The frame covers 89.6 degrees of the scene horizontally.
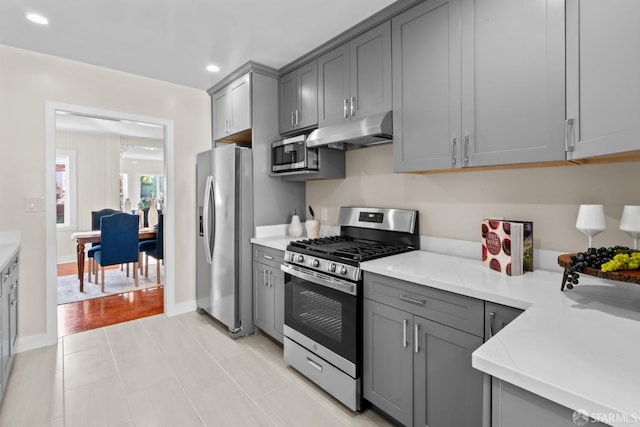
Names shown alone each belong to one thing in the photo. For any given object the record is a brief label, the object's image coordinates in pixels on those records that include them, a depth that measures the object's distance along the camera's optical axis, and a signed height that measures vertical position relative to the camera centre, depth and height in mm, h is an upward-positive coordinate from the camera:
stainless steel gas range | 1905 -564
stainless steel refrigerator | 2953 -213
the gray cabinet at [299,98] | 2734 +999
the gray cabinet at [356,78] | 2162 +962
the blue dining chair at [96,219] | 5363 -163
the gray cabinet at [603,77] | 1038 +467
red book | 1596 -186
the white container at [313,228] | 3002 -174
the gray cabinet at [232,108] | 3068 +1043
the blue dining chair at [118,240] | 4285 -414
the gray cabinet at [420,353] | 1405 -715
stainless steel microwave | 2707 +475
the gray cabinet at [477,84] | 1461 +657
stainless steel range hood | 2080 +531
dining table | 4438 -438
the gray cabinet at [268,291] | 2652 -709
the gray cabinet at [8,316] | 1984 -732
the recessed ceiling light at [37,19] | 2236 +1353
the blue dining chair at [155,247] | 4629 -572
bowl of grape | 1112 -206
